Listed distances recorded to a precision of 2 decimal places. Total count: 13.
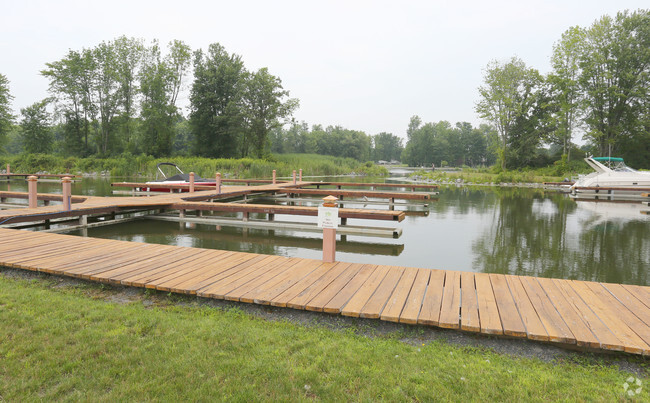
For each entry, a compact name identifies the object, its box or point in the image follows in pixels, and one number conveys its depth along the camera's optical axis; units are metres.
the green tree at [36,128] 39.34
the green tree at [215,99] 38.94
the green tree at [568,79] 31.23
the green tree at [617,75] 29.61
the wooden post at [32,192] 7.70
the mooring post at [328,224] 4.38
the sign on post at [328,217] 4.36
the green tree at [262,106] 37.84
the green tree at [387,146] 120.94
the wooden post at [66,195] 7.75
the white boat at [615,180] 18.53
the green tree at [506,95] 35.88
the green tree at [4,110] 36.28
